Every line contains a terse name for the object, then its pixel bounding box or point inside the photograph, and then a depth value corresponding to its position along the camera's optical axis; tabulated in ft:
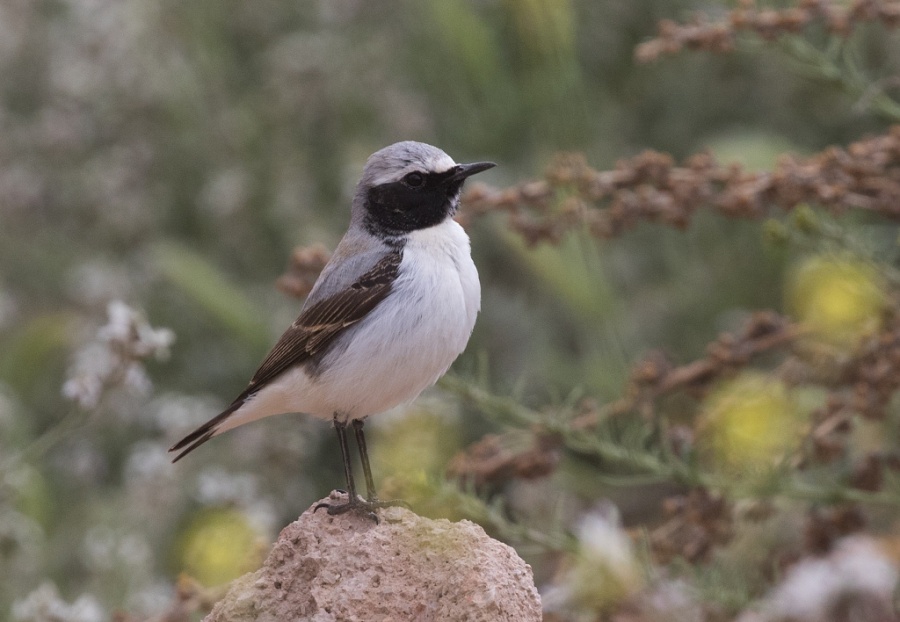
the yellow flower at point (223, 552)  23.53
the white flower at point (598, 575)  18.92
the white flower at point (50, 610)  27.81
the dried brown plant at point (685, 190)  26.68
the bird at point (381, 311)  23.12
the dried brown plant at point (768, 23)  27.04
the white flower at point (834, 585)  16.17
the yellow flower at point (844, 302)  27.27
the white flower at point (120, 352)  28.94
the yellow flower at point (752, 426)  24.13
